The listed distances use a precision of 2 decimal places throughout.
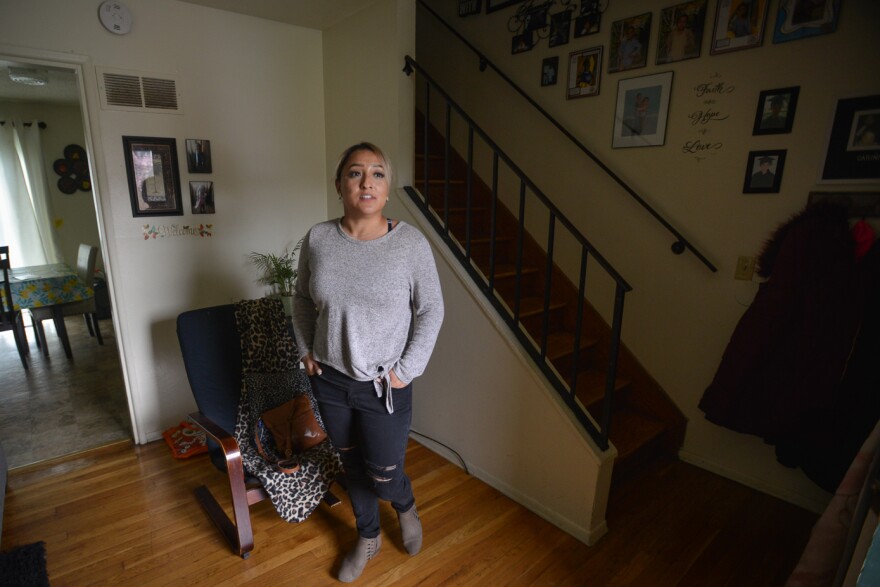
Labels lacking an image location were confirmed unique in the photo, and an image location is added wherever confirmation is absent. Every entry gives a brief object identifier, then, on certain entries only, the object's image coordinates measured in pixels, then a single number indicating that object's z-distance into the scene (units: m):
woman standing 1.45
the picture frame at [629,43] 2.30
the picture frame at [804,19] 1.82
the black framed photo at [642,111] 2.28
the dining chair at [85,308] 3.67
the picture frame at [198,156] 2.44
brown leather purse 1.95
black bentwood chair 1.74
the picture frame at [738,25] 1.97
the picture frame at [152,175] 2.28
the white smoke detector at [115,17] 2.09
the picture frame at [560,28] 2.57
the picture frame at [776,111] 1.94
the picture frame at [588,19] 2.45
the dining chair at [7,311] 3.28
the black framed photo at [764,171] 2.00
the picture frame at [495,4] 2.83
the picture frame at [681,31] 2.13
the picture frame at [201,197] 2.48
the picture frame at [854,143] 1.77
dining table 3.38
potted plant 2.70
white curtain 4.84
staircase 2.31
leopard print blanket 1.77
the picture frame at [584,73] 2.49
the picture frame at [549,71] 2.67
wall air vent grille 2.16
